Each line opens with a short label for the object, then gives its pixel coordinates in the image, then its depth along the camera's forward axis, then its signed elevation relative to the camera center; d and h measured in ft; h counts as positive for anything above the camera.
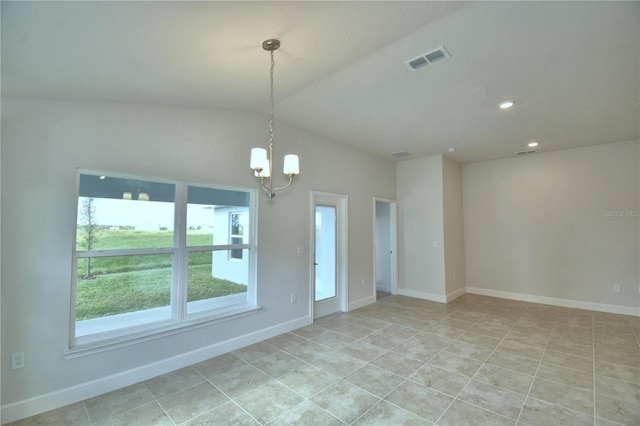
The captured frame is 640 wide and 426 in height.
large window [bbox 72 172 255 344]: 8.70 -0.92
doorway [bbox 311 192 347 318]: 15.97 -1.44
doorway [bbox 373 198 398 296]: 20.75 -1.61
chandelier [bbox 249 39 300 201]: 8.57 +2.03
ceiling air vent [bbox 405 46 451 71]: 7.88 +4.88
